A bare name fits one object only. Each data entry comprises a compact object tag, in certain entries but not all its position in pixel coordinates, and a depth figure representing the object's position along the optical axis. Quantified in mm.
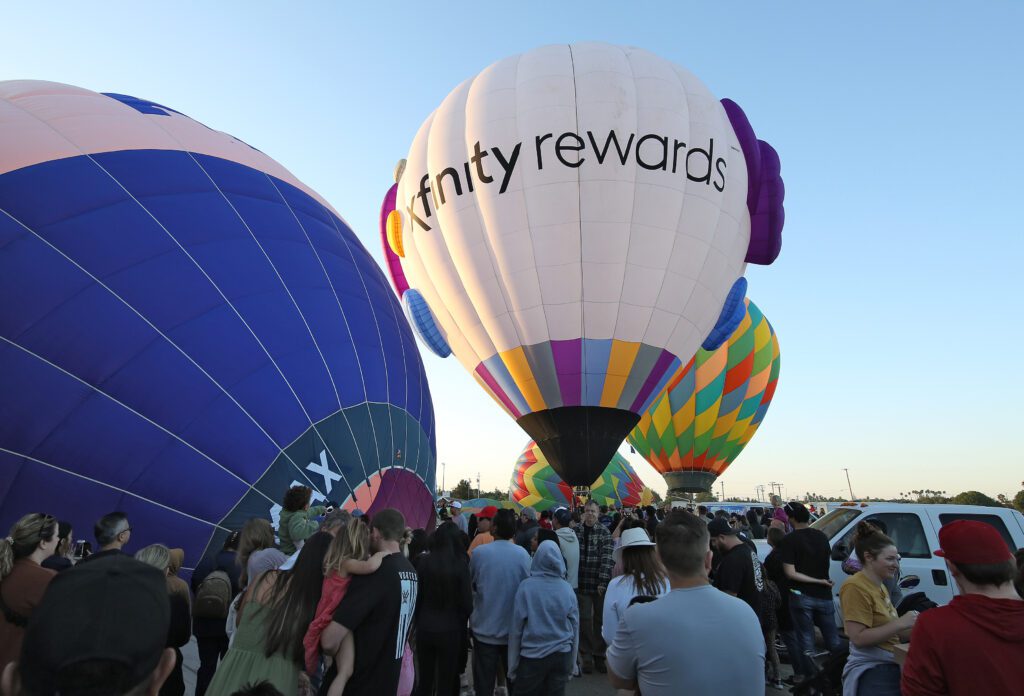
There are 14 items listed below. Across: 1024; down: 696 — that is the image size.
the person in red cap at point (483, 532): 5445
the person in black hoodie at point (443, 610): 3895
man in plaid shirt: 6062
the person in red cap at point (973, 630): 1889
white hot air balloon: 11555
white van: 6324
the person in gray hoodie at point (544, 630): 3674
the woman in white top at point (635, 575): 3125
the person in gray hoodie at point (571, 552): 5824
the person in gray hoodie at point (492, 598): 4145
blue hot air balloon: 4734
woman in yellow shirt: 2729
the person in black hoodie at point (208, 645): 3854
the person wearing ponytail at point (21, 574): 2680
